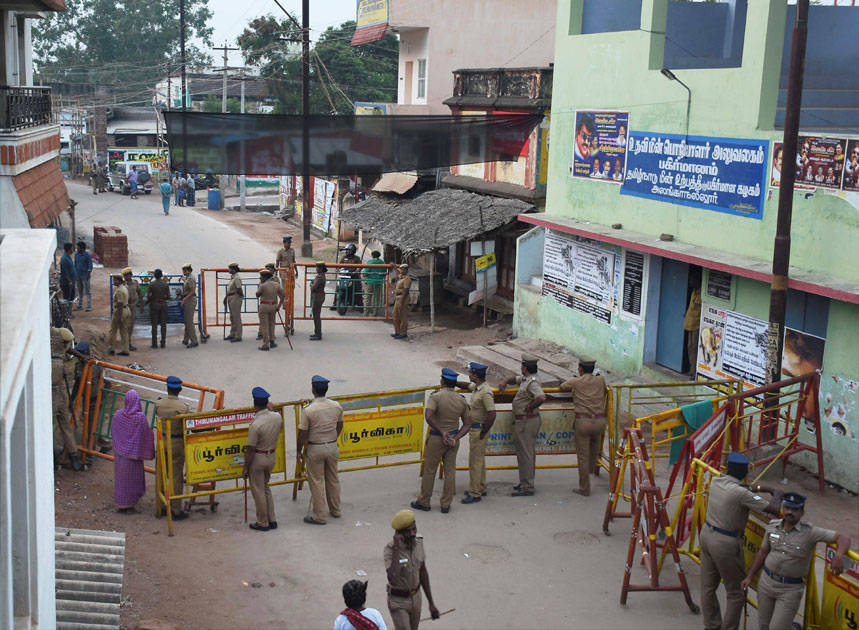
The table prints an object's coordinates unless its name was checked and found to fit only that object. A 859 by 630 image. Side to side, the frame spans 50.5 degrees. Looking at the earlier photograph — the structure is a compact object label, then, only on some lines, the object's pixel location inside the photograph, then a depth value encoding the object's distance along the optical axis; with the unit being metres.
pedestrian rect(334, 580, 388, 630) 5.82
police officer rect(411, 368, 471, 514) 10.13
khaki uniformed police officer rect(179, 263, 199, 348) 17.30
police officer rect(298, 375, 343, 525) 9.79
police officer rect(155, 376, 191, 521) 9.84
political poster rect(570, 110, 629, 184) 15.70
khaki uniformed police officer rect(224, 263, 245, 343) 17.48
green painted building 11.45
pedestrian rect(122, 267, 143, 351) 16.69
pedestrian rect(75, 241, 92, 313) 19.88
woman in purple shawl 9.91
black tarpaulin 16.31
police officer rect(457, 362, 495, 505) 10.48
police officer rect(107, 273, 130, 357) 16.22
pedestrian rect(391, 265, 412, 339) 18.57
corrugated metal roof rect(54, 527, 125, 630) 6.92
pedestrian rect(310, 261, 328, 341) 18.08
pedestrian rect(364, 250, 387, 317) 20.39
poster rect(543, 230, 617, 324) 16.12
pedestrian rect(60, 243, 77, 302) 19.36
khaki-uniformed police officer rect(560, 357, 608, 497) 10.91
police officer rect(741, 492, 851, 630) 6.79
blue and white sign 12.61
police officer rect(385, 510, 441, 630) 6.82
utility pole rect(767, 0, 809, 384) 10.70
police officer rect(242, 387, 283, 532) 9.53
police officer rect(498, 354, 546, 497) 10.77
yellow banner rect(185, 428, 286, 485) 9.83
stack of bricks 25.95
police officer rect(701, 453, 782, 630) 7.46
